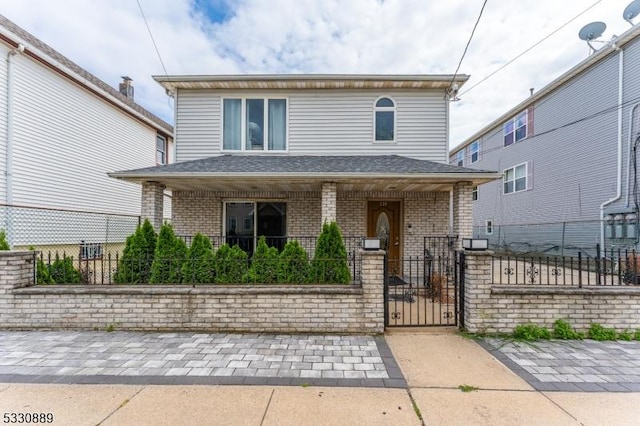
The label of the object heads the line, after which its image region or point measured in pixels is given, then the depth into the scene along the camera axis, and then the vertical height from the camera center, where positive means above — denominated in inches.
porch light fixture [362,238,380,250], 164.6 -13.6
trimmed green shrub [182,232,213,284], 178.5 -30.6
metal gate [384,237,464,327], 173.5 -60.1
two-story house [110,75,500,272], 316.5 +89.4
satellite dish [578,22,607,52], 399.5 +267.4
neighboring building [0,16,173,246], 300.8 +92.4
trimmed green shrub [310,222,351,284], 180.9 -28.7
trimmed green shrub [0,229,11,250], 176.7 -15.7
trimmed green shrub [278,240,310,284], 181.5 -30.7
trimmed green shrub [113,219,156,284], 188.7 -26.3
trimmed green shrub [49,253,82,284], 186.4 -35.7
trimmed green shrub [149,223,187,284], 180.1 -29.7
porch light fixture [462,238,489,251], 164.9 -13.9
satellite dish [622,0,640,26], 340.5 +253.2
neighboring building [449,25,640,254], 352.5 +96.1
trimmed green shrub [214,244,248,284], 179.8 -30.9
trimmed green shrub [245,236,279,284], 179.9 -30.8
